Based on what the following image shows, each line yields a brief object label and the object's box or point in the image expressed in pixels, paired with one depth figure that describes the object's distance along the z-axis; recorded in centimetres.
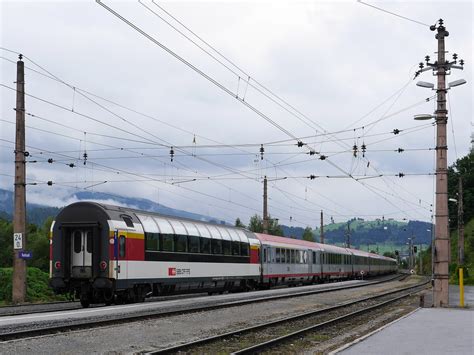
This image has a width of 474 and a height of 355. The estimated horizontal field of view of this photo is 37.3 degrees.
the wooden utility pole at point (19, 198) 2688
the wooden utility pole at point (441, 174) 2495
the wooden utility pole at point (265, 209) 4784
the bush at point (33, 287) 2944
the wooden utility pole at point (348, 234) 9576
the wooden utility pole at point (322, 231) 7512
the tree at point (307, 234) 19225
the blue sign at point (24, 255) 2678
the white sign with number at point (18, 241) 2695
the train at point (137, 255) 2300
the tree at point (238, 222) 17082
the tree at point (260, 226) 13150
